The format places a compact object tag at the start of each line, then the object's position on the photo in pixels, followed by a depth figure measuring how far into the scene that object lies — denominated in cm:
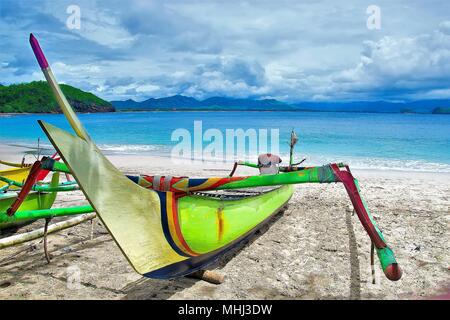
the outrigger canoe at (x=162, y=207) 248
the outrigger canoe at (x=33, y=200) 481
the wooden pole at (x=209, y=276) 374
